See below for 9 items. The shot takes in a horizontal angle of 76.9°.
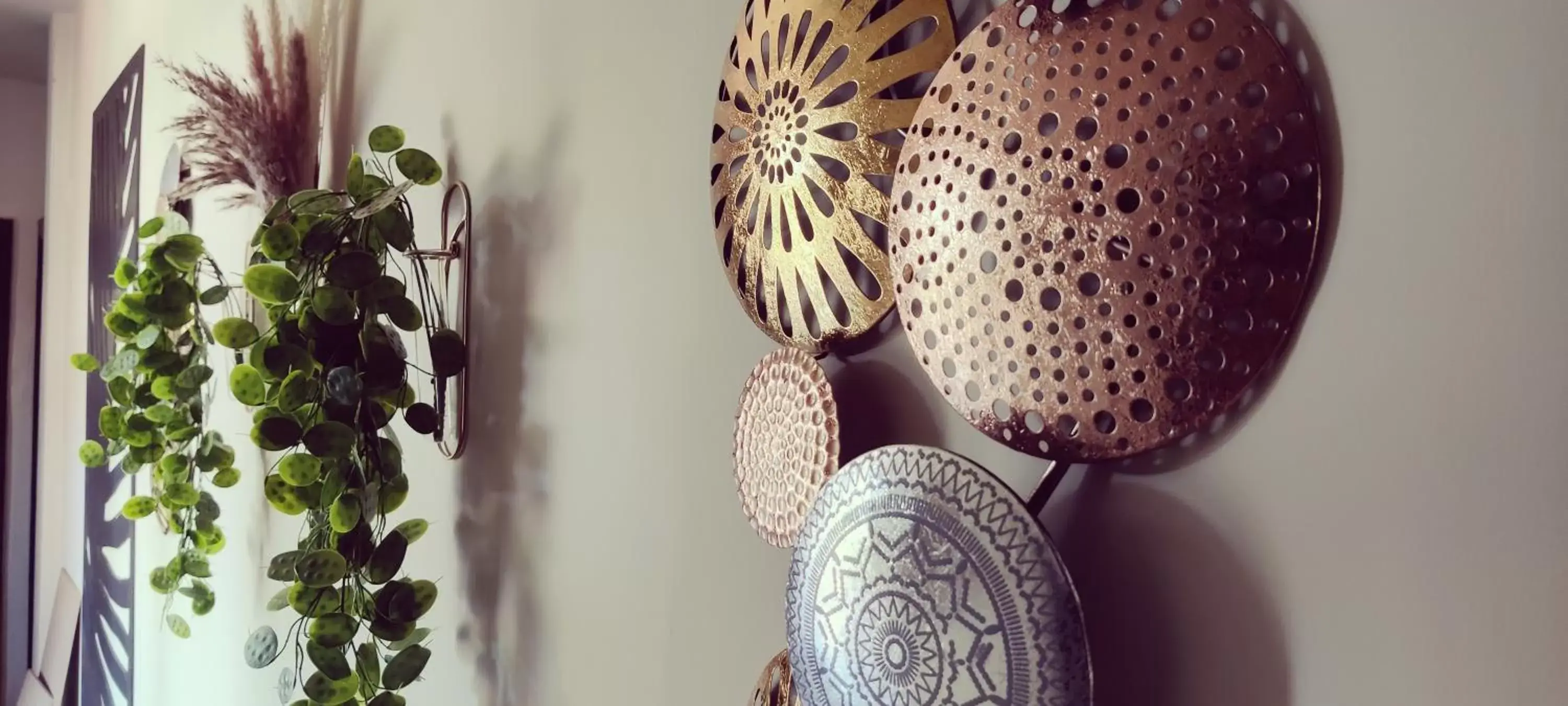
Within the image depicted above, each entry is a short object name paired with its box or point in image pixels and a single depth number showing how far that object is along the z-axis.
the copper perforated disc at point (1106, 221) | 0.33
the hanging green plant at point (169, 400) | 1.26
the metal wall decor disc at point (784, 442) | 0.52
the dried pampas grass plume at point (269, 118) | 1.26
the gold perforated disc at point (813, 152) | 0.49
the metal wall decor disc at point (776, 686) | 0.54
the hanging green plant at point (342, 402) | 0.89
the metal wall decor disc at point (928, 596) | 0.38
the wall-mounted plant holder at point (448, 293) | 0.95
